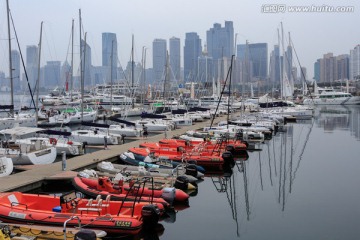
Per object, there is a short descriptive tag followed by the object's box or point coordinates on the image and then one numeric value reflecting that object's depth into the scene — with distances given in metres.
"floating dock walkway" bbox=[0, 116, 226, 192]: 16.97
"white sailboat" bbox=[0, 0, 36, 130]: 36.69
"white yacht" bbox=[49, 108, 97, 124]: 48.06
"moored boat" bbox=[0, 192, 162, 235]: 12.48
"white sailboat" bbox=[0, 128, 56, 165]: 21.78
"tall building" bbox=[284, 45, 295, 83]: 71.75
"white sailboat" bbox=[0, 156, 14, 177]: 18.55
